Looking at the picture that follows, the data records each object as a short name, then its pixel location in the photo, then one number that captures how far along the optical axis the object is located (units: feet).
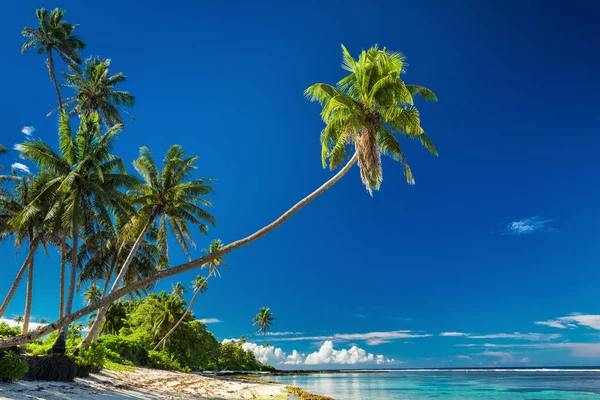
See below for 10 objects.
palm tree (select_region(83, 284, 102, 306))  135.85
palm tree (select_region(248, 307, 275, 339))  212.23
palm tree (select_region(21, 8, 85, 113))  77.51
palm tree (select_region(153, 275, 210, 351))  127.58
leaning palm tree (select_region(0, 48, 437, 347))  39.34
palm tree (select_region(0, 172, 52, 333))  60.23
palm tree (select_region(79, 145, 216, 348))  66.28
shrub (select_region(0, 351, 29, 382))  37.35
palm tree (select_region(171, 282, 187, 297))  172.65
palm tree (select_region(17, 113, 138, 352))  52.95
